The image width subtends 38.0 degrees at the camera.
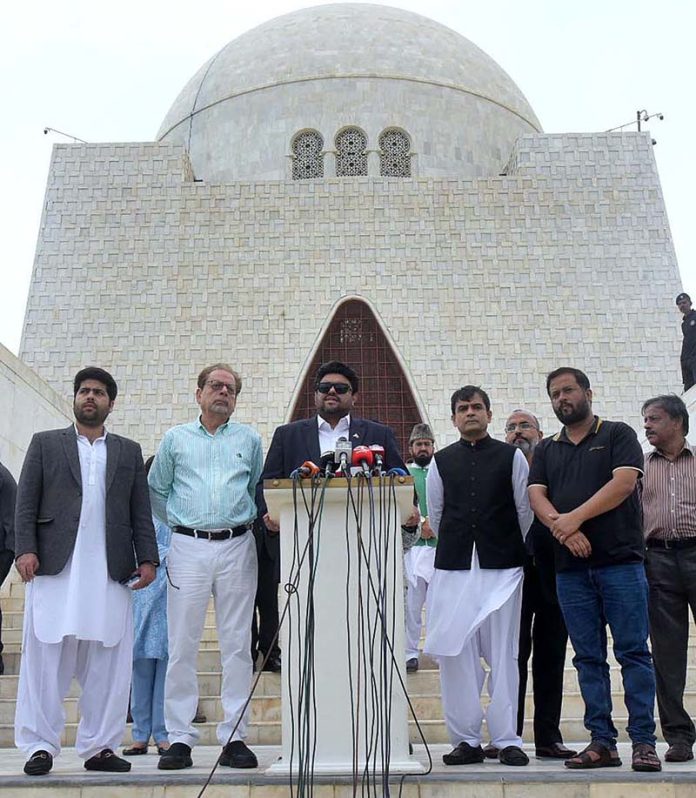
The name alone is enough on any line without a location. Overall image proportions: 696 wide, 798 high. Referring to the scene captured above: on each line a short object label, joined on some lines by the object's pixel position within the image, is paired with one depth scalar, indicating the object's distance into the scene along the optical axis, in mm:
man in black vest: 3348
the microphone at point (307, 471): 2986
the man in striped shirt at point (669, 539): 3680
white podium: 2834
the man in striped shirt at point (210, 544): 3408
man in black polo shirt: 3283
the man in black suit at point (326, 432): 3555
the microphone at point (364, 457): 3049
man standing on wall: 9086
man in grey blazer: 3316
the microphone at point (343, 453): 3037
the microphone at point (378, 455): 3035
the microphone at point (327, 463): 3027
